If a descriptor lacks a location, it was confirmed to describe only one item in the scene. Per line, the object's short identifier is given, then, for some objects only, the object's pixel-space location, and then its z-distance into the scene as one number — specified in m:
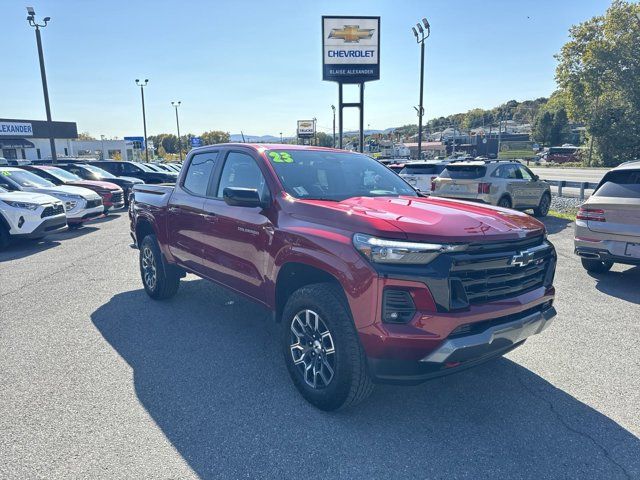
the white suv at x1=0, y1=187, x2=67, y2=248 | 9.30
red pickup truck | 2.70
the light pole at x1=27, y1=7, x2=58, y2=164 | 17.86
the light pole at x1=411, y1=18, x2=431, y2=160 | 26.61
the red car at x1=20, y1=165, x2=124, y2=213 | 13.76
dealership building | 45.56
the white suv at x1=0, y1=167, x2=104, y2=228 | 10.97
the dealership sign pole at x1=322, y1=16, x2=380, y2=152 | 22.39
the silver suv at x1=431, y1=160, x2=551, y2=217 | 11.28
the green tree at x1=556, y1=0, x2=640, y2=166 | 42.22
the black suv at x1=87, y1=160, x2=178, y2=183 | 19.13
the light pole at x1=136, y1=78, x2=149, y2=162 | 43.33
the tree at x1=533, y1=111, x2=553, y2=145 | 91.81
